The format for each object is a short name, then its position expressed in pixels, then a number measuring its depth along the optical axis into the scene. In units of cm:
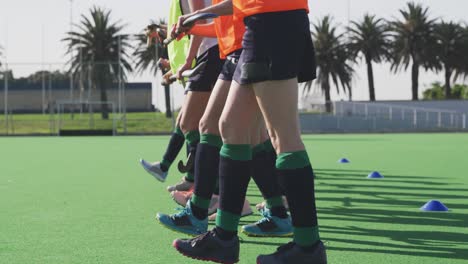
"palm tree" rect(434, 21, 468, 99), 5835
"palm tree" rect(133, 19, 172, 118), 5528
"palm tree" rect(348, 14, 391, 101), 5825
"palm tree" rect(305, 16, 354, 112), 6075
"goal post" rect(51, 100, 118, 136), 3762
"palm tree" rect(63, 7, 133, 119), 5723
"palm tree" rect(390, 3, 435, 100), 5734
